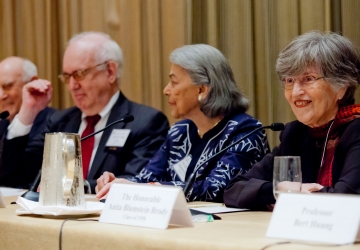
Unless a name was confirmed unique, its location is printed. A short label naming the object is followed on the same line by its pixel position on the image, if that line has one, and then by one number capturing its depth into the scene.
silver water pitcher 3.78
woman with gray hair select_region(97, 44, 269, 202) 5.81
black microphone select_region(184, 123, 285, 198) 4.91
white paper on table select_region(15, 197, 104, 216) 3.60
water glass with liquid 3.58
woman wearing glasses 4.49
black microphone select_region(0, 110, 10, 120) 7.49
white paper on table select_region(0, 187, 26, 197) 6.17
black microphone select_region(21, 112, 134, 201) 4.32
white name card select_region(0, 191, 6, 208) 4.47
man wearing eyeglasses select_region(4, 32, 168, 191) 7.18
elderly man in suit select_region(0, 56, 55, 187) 9.43
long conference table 2.59
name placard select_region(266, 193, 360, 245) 2.43
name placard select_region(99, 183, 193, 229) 3.02
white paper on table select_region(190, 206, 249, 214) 4.16
